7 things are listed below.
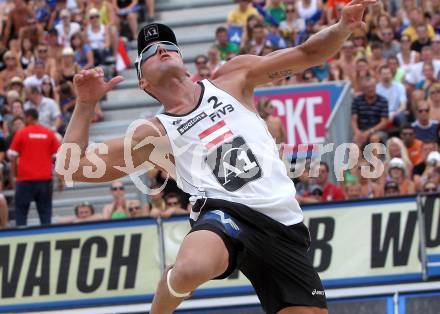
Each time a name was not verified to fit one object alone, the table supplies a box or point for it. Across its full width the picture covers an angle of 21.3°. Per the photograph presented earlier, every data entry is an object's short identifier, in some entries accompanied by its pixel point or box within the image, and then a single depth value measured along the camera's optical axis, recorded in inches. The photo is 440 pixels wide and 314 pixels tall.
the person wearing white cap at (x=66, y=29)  731.4
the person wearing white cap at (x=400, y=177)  518.6
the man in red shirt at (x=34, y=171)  584.7
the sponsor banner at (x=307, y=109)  583.2
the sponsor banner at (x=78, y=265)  472.4
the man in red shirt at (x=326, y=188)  524.7
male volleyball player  283.3
